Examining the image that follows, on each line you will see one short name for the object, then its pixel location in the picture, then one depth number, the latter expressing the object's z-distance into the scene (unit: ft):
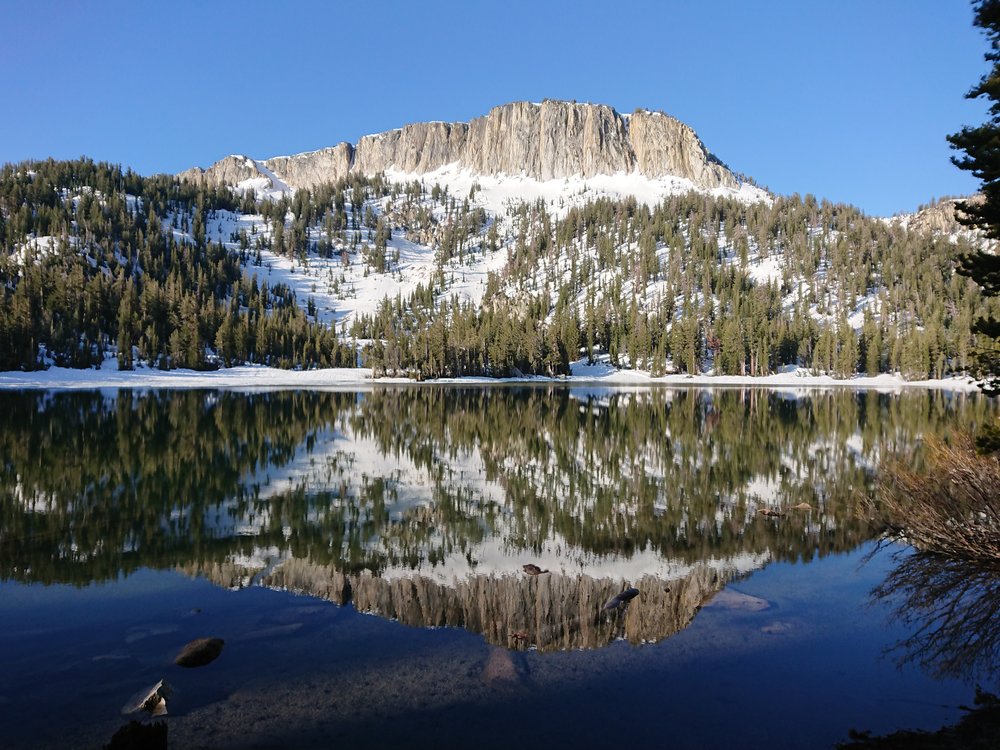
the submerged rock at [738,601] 36.53
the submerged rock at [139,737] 21.75
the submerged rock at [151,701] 24.35
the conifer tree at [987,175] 47.62
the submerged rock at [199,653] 28.71
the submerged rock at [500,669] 27.78
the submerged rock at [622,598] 36.37
